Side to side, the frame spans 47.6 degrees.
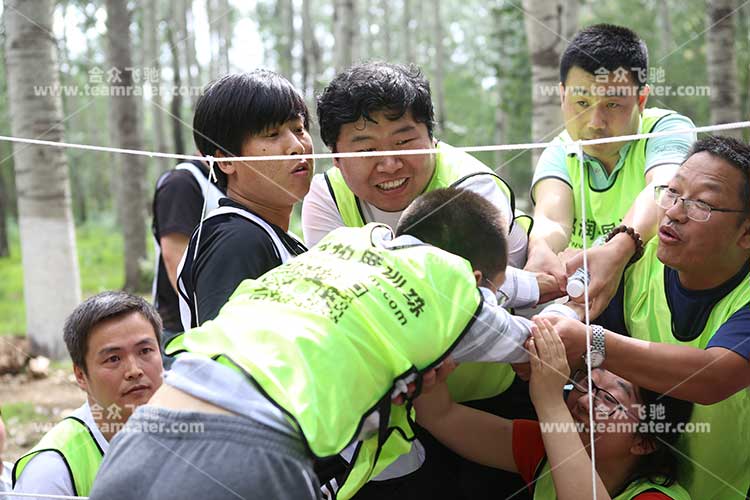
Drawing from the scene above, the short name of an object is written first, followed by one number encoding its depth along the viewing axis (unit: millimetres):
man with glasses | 1880
